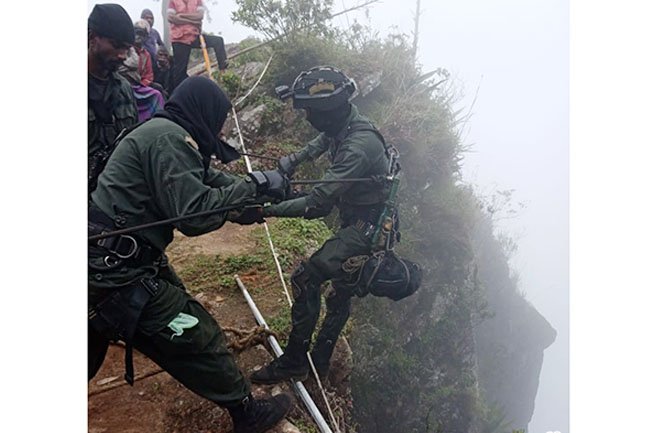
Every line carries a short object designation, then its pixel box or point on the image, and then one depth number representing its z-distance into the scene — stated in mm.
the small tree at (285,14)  5211
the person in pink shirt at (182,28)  5332
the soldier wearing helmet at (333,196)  2914
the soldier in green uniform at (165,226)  1907
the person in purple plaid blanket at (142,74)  3273
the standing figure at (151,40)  5270
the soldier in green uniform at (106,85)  2348
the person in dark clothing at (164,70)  5441
